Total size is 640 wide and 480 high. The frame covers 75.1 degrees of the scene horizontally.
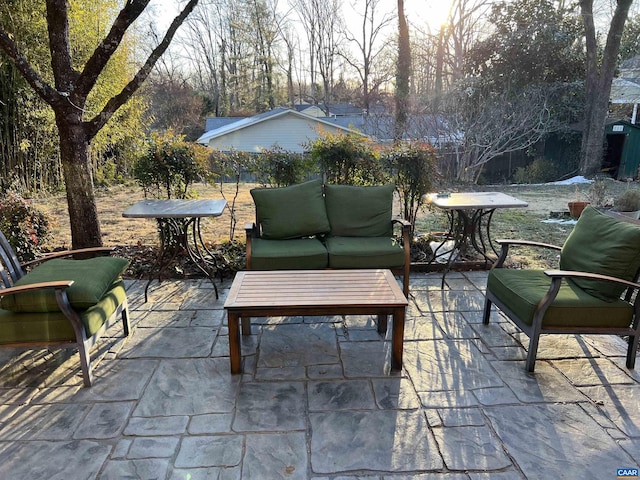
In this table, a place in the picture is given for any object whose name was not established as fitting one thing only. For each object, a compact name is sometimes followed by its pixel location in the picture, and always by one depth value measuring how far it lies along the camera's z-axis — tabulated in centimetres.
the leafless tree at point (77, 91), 336
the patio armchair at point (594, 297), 233
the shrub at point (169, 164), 394
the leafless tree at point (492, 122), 1027
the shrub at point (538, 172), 1184
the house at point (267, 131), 1502
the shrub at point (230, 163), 418
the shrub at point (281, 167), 411
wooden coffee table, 230
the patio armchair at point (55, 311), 219
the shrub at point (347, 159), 411
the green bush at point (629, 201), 621
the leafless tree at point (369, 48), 1805
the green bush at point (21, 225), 376
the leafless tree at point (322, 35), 1920
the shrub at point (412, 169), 409
